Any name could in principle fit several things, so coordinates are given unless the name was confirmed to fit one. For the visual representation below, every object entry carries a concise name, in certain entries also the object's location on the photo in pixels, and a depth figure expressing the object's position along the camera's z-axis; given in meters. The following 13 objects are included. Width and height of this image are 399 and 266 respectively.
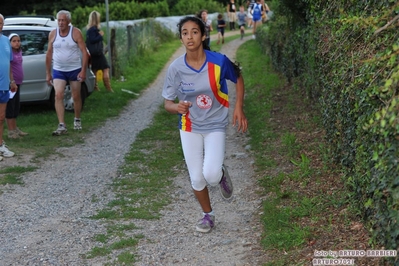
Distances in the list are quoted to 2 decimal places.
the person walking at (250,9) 31.13
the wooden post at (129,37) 22.11
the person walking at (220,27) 31.17
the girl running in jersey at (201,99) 5.95
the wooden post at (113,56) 18.54
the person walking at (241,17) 35.50
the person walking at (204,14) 20.47
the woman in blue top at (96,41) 15.81
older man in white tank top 11.09
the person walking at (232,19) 42.18
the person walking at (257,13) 30.21
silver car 12.80
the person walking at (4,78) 9.49
